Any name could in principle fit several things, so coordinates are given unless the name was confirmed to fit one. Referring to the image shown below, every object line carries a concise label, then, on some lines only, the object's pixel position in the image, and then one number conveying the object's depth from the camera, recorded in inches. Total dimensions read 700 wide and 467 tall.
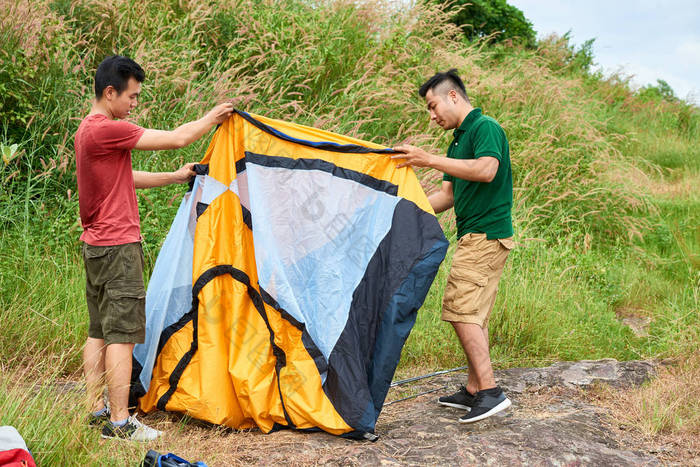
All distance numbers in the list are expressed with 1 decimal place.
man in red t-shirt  123.8
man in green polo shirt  139.4
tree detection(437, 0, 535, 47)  516.4
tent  129.6
